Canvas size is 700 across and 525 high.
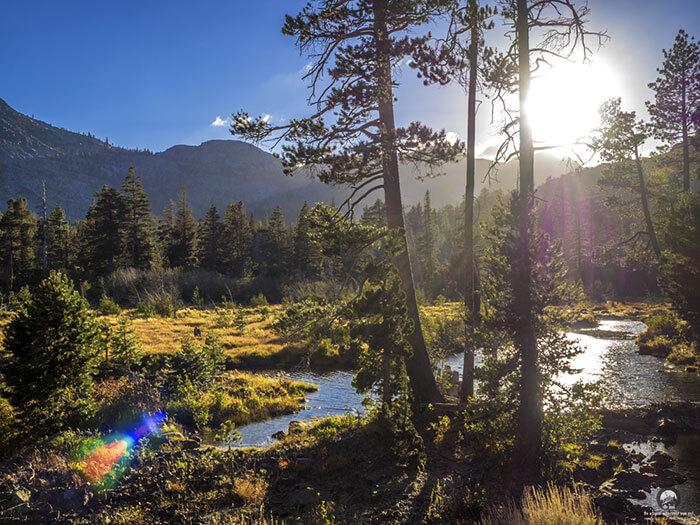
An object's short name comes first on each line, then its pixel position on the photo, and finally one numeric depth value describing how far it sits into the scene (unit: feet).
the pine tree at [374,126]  32.05
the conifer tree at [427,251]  223.77
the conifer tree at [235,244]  209.76
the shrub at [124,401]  39.50
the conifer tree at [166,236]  199.39
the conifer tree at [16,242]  174.40
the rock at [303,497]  23.40
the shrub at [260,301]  152.56
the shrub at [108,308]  116.57
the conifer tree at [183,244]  195.62
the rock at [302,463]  28.14
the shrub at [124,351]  53.31
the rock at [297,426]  40.51
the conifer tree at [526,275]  25.88
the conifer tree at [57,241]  200.75
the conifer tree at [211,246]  208.74
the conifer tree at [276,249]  214.69
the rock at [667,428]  37.91
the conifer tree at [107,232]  171.83
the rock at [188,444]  33.84
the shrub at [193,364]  53.16
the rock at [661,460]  30.93
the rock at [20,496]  22.90
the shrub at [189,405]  44.80
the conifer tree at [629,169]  83.51
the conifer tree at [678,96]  80.23
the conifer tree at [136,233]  175.42
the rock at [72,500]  23.66
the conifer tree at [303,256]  205.46
